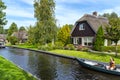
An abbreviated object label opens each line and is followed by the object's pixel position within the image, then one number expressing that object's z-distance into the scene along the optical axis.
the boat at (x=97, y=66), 8.52
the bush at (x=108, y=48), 15.91
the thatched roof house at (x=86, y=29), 18.39
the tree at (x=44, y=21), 21.30
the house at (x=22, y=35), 39.04
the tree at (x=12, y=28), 50.09
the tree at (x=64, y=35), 21.34
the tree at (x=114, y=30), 12.10
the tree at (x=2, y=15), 15.53
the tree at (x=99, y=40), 16.54
